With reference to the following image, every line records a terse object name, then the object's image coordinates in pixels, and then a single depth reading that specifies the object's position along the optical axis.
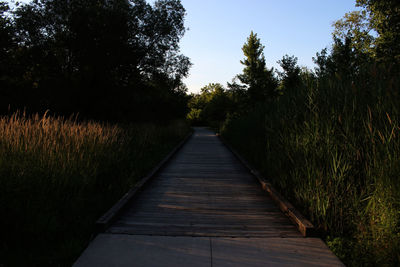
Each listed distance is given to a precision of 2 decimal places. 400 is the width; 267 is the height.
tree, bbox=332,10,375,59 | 21.82
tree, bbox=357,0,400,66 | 16.60
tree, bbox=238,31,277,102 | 32.50
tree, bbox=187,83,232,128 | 43.88
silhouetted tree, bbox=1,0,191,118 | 14.48
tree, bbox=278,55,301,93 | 26.03
